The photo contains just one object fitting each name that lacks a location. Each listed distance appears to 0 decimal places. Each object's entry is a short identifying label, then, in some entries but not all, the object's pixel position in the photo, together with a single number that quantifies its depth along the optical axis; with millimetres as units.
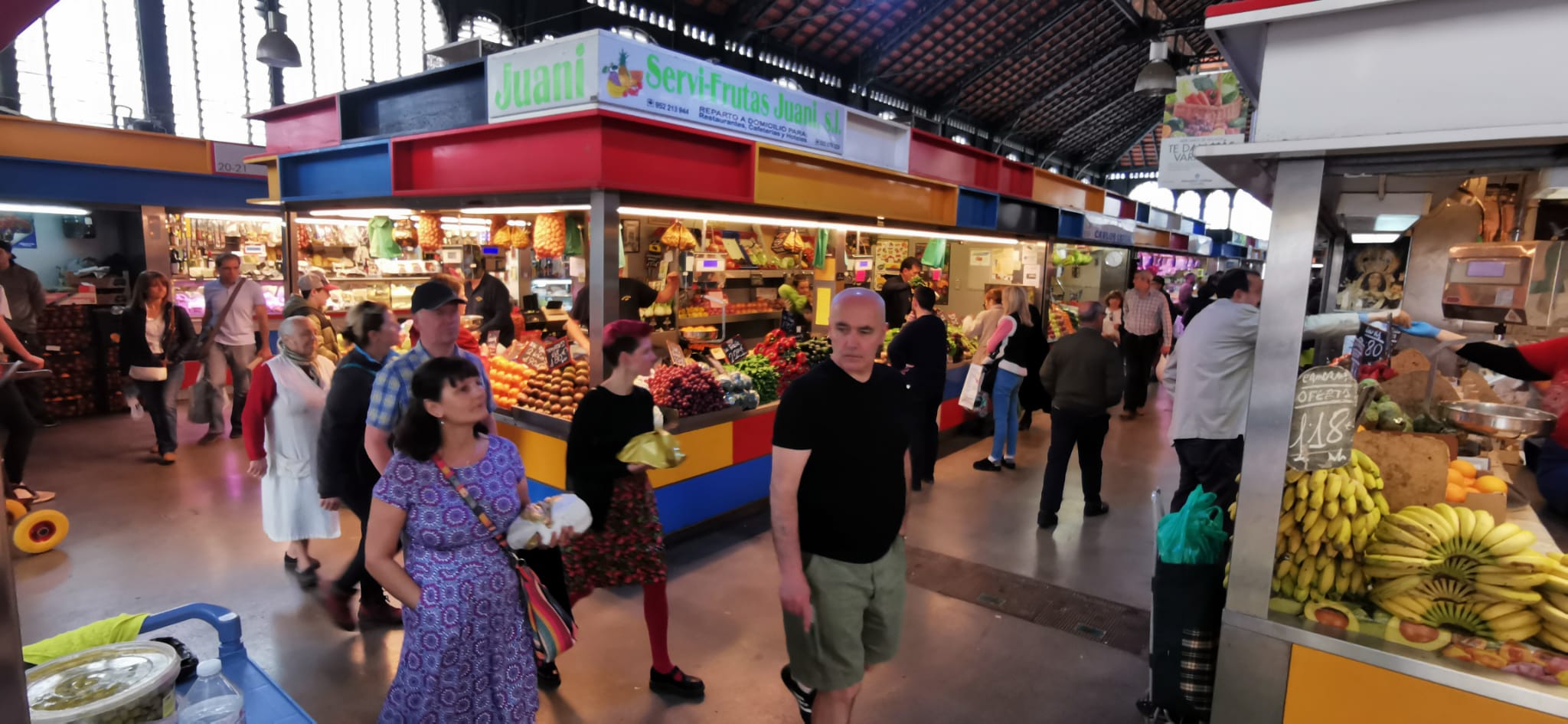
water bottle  1706
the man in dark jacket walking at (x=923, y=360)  6672
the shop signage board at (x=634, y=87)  4613
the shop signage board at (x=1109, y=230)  11599
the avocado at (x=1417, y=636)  2350
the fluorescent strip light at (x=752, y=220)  5458
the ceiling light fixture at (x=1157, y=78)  11047
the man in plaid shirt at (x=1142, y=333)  10477
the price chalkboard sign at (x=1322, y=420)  2430
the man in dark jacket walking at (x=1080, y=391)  5781
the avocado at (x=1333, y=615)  2451
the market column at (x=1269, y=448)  2334
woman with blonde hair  7324
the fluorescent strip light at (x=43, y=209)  9484
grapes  5500
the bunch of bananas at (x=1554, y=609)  2273
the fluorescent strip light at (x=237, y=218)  10750
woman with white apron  4371
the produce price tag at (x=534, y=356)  5648
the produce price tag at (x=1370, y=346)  3826
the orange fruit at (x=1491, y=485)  2979
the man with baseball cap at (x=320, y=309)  5812
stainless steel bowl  3117
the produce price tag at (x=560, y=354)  5473
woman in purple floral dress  2467
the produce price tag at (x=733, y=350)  6496
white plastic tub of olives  1556
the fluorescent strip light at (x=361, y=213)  7712
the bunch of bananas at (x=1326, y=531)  2518
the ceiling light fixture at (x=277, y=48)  9406
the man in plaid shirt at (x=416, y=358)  3484
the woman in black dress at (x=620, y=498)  3527
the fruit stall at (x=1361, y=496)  2174
